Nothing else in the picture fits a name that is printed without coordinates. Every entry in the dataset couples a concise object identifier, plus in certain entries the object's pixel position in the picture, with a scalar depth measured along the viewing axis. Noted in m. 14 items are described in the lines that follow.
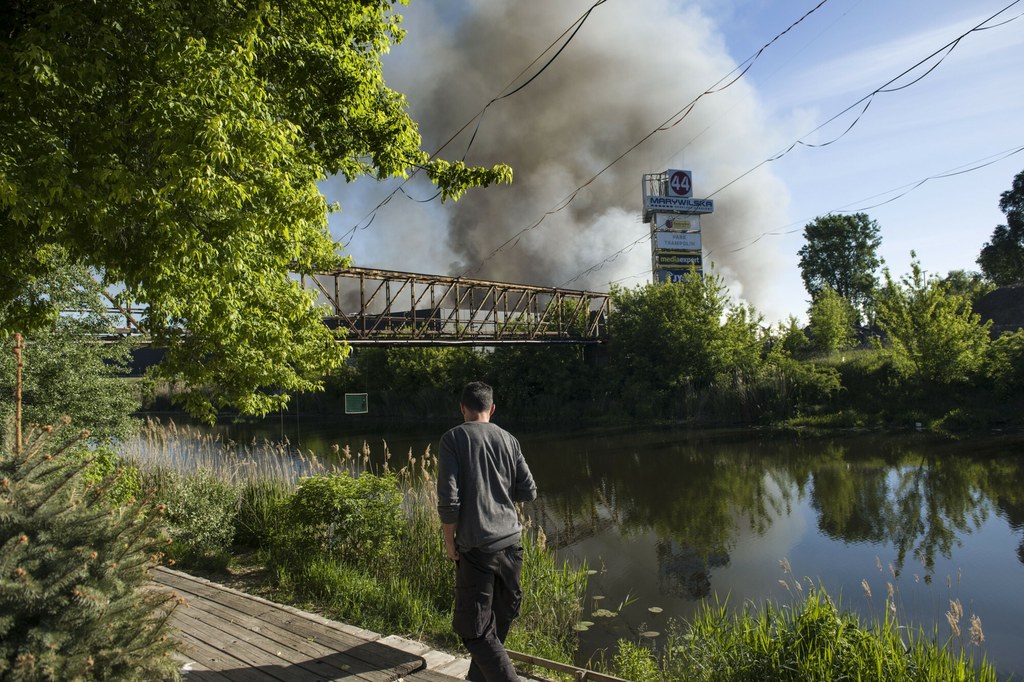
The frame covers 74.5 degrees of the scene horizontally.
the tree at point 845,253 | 53.69
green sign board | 11.54
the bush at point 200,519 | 7.46
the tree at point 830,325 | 32.91
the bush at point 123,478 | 7.60
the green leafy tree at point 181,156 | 4.81
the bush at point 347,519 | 6.82
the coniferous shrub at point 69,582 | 2.82
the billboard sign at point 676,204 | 51.94
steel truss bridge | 30.06
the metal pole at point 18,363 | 6.82
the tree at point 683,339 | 31.47
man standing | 3.71
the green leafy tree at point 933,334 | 23.98
